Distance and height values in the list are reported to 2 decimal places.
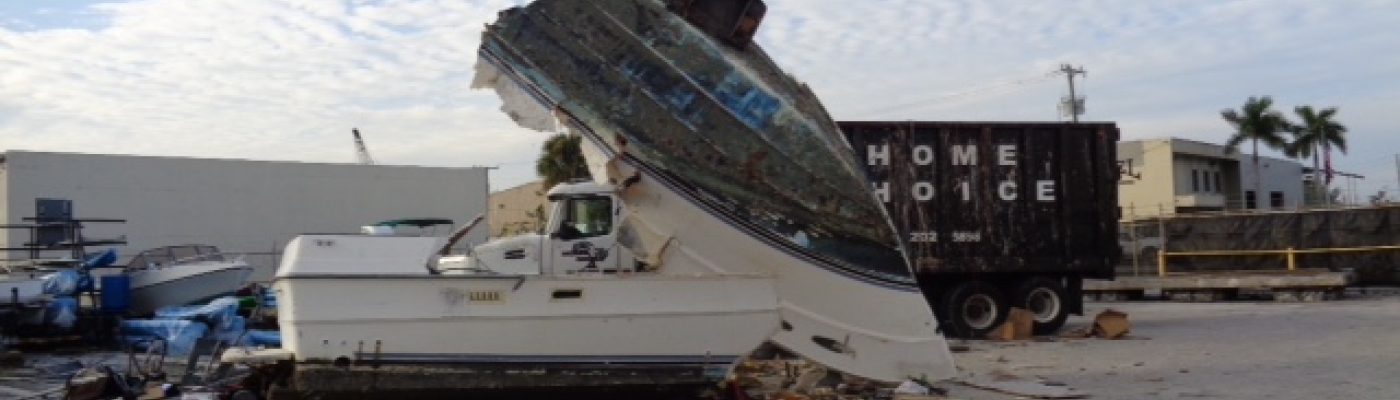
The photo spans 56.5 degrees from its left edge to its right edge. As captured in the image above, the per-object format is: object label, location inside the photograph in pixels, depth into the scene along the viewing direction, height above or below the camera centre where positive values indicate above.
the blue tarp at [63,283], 16.56 -0.22
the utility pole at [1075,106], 52.47 +5.47
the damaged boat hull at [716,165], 10.09 +0.66
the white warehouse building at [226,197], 32.00 +1.74
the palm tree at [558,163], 37.86 +2.84
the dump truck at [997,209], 19.27 +0.50
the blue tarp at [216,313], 16.19 -0.64
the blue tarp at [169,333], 15.56 -0.85
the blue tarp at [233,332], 15.06 -0.85
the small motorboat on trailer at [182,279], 18.44 -0.23
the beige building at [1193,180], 51.09 +2.42
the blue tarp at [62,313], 16.38 -0.59
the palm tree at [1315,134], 66.12 +5.14
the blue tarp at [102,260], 17.86 +0.07
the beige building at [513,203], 47.22 +1.96
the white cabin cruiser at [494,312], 8.84 -0.41
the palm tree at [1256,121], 62.47 +5.52
